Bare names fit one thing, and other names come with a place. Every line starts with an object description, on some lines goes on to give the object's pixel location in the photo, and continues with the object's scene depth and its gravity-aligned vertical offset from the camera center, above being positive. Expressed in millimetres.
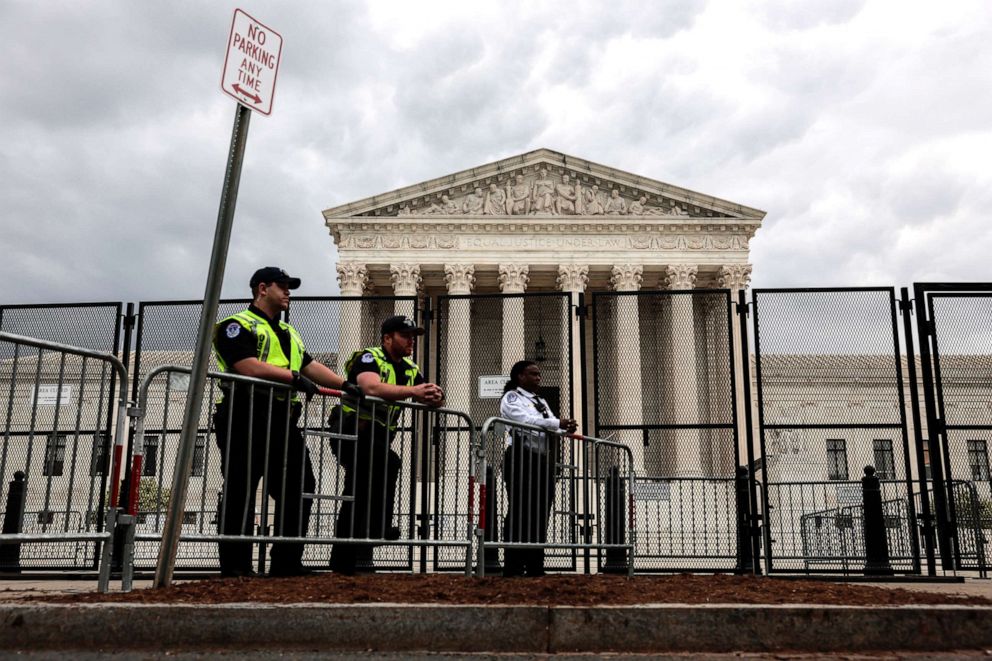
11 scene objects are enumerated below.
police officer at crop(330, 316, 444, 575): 6352 +525
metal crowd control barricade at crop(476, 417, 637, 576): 6973 +233
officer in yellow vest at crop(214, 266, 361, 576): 5723 +535
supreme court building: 39562 +11986
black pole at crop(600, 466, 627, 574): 8859 +62
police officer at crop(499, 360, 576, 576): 7148 +394
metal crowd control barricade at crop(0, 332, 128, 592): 5020 +541
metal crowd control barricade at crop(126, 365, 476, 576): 5664 +261
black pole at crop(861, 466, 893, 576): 9625 -29
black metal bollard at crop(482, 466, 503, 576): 7023 -12
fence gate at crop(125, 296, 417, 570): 9906 +1914
